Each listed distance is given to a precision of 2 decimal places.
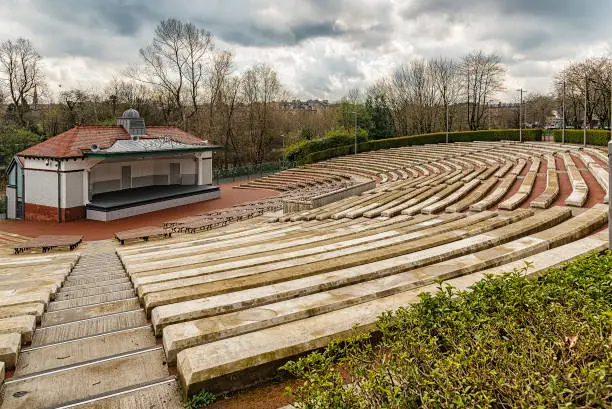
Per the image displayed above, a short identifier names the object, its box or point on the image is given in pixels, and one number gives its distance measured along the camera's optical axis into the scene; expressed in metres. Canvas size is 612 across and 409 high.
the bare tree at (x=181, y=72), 44.47
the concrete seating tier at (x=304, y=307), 3.78
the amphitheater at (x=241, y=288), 3.81
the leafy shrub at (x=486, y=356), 2.74
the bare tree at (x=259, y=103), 55.25
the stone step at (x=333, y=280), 4.91
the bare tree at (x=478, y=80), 59.06
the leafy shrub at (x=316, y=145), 51.62
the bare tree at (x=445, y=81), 60.96
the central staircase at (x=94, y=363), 3.57
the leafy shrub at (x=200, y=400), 3.43
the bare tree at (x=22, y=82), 46.62
